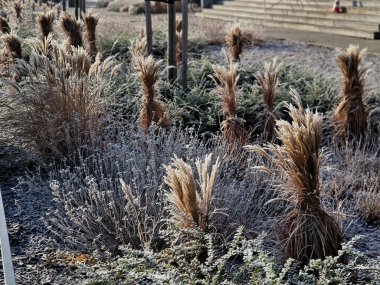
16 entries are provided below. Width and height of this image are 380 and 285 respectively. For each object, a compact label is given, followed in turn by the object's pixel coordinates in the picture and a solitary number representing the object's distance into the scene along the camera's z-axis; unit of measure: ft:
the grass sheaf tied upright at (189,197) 11.52
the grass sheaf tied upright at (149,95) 19.54
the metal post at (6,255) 10.06
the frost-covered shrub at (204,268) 10.39
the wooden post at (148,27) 27.89
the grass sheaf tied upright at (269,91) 20.42
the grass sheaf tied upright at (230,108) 19.11
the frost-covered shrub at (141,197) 13.50
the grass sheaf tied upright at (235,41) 30.78
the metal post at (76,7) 44.29
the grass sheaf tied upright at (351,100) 22.62
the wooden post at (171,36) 25.77
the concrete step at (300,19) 54.99
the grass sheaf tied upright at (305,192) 12.08
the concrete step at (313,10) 56.63
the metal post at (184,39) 26.40
